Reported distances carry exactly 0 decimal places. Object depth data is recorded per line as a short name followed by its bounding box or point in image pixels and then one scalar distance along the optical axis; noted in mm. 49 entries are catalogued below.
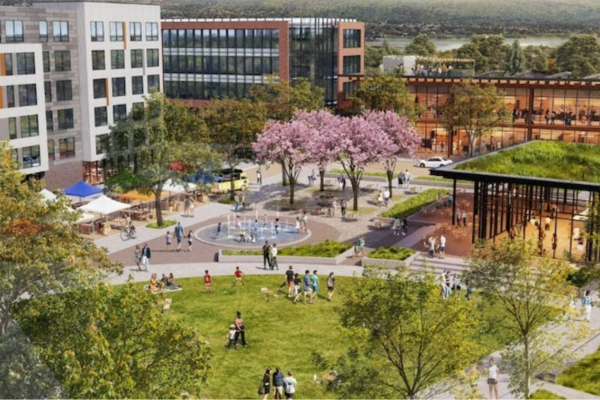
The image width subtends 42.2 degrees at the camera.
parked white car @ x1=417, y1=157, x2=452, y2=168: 78500
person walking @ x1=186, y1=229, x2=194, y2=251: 46938
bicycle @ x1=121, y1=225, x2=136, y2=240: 50175
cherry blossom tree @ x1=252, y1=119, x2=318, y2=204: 57812
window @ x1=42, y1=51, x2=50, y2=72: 63753
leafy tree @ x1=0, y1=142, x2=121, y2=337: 16672
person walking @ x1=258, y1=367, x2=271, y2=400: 26312
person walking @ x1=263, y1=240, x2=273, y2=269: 43312
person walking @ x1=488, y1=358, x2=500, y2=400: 26656
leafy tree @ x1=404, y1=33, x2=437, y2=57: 193500
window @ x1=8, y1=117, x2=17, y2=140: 57906
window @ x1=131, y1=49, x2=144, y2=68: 73188
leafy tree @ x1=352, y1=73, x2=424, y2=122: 77750
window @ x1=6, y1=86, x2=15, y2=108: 57406
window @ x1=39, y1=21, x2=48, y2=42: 63438
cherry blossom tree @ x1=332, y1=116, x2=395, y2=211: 56344
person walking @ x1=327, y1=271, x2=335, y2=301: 38031
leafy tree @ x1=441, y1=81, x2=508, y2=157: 78125
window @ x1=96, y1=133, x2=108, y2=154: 62700
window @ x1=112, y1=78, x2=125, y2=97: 70938
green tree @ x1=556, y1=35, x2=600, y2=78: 167375
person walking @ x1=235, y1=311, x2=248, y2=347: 31588
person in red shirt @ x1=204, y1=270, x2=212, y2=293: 38875
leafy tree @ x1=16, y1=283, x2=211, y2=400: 14758
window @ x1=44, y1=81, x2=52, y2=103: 64125
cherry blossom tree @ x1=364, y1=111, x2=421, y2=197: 60125
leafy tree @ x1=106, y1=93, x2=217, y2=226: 51406
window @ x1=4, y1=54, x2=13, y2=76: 57031
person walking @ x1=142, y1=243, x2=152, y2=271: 42812
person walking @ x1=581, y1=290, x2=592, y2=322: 33941
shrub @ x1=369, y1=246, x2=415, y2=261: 44125
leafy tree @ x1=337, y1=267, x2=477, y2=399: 21391
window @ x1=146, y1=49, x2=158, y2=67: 75250
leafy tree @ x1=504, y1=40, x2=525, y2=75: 177125
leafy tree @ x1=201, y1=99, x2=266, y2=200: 60719
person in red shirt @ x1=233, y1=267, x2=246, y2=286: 39969
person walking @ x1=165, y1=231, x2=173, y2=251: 47250
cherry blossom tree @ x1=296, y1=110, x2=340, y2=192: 57000
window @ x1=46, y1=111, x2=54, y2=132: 64500
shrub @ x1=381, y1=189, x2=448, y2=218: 56969
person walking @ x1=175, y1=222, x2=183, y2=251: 47428
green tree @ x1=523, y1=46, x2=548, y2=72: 182125
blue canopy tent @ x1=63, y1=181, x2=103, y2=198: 54500
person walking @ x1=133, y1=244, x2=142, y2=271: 42938
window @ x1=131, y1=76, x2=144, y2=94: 73375
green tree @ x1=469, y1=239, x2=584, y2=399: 24969
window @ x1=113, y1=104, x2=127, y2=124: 71250
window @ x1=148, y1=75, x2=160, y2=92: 75688
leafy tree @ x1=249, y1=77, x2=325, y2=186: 67438
